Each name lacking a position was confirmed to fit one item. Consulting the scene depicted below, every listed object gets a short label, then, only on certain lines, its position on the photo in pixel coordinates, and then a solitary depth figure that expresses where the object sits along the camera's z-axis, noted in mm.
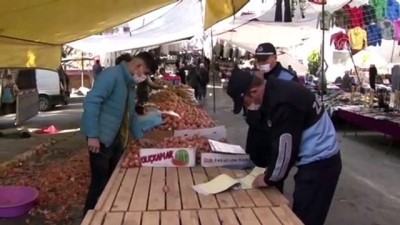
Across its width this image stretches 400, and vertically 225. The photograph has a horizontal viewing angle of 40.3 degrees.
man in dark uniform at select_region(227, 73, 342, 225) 3279
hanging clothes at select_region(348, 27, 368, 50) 18125
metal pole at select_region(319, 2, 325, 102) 8969
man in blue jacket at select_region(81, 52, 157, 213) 4914
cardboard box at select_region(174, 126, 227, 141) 5285
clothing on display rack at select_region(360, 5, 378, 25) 16719
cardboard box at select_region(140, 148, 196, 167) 4238
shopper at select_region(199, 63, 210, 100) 26047
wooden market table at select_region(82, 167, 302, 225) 2850
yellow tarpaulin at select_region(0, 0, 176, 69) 4695
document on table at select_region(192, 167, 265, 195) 3424
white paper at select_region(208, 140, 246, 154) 4293
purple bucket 6297
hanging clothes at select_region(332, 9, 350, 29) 17703
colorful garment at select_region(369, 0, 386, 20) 15484
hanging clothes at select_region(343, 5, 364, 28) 17234
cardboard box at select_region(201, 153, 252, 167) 4223
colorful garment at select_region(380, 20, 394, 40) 17598
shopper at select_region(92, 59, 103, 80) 27967
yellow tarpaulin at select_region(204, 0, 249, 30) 7086
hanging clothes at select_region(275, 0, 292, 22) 11516
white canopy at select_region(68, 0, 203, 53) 13867
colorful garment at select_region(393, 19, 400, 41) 16542
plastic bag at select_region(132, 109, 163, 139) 5599
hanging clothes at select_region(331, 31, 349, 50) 19672
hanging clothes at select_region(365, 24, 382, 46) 18422
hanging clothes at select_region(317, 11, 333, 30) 16319
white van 22766
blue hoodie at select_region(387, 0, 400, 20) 15891
